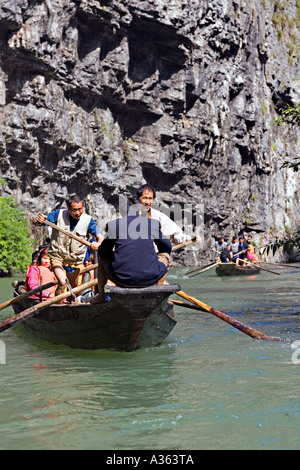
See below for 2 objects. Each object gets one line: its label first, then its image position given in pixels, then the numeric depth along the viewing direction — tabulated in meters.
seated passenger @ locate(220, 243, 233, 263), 31.06
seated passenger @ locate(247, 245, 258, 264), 31.23
